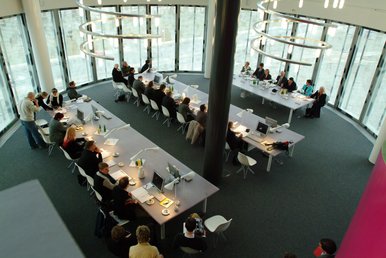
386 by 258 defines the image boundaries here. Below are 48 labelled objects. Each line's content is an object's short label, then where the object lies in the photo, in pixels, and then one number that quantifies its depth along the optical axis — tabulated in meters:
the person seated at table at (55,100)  9.69
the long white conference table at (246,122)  8.65
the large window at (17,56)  10.11
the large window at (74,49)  12.54
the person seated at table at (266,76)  13.20
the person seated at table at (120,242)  5.05
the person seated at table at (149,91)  10.98
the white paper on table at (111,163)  7.20
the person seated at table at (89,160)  6.80
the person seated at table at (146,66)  13.47
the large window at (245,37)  15.02
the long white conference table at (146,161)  6.14
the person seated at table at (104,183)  6.22
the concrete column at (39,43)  10.25
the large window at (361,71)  11.03
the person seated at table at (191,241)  5.37
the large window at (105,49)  13.93
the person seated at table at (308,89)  12.05
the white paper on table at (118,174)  6.82
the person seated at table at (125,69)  13.06
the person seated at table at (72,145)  7.65
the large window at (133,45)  14.31
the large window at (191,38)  15.00
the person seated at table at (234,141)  8.67
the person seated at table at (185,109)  10.12
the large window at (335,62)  12.02
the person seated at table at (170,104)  10.48
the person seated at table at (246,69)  13.77
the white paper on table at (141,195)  6.20
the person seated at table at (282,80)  12.52
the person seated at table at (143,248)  4.71
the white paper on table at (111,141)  8.04
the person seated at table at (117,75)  12.30
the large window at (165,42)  14.73
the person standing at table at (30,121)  8.52
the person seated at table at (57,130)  8.19
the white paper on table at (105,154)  7.47
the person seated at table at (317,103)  11.60
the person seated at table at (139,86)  11.63
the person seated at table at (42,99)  9.67
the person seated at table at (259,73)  13.42
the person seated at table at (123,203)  5.89
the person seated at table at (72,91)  10.50
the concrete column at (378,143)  8.74
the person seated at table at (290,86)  12.28
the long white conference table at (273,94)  11.20
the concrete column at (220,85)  6.12
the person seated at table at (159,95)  10.87
